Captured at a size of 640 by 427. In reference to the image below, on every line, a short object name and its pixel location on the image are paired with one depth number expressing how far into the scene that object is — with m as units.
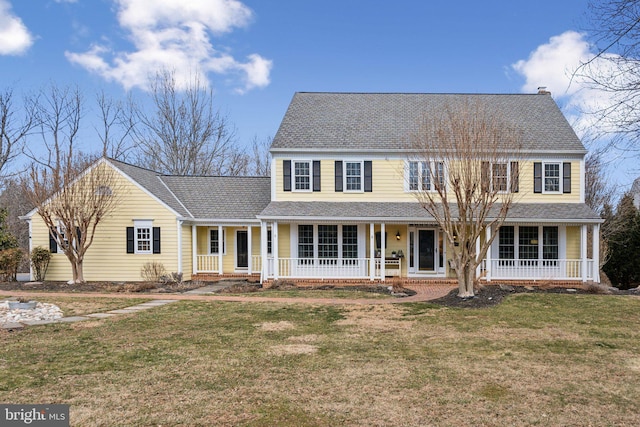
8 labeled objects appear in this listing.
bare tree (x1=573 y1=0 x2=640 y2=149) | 5.44
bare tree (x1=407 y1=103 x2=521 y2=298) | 12.95
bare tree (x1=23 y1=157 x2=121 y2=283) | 17.11
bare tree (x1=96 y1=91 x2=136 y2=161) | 33.56
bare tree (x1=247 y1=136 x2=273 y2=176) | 38.06
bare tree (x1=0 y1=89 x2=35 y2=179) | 30.51
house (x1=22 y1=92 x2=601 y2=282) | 17.38
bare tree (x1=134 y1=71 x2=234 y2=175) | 32.50
